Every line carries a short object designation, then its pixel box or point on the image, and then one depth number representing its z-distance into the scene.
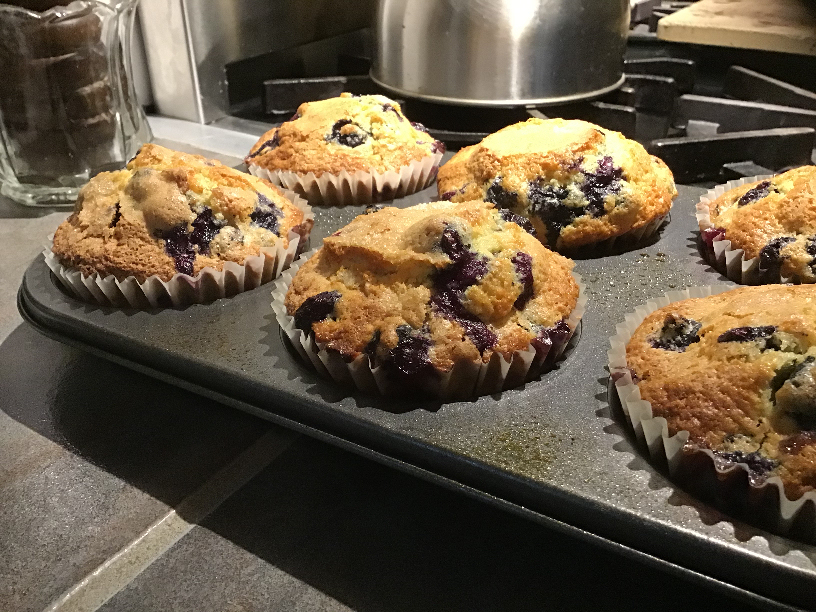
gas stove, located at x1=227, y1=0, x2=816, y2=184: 0.27
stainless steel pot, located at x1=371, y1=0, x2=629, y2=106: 0.28
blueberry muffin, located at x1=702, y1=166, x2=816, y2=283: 0.20
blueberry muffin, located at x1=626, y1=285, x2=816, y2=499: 0.14
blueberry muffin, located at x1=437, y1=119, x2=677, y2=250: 0.22
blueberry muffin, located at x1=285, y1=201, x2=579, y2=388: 0.17
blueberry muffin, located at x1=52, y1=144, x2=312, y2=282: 0.21
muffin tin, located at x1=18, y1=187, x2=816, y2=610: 0.13
